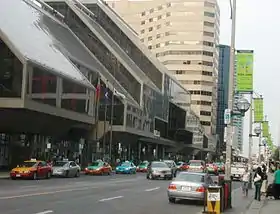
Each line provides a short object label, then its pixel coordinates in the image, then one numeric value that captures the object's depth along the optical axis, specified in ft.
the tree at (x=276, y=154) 338.44
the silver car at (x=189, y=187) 73.20
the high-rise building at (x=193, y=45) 529.45
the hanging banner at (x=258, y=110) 129.27
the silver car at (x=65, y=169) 142.61
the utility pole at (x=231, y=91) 68.80
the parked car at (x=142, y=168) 239.71
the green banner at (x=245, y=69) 71.61
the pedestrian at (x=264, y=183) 96.36
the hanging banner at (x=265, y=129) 174.50
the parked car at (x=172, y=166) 161.27
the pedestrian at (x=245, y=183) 95.89
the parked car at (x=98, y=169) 178.70
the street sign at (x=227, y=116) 68.28
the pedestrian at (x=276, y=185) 88.59
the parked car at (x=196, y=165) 175.46
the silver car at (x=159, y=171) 151.84
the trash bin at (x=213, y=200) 58.03
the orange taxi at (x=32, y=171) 123.34
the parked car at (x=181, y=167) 230.42
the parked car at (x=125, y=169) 203.00
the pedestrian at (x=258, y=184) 86.41
